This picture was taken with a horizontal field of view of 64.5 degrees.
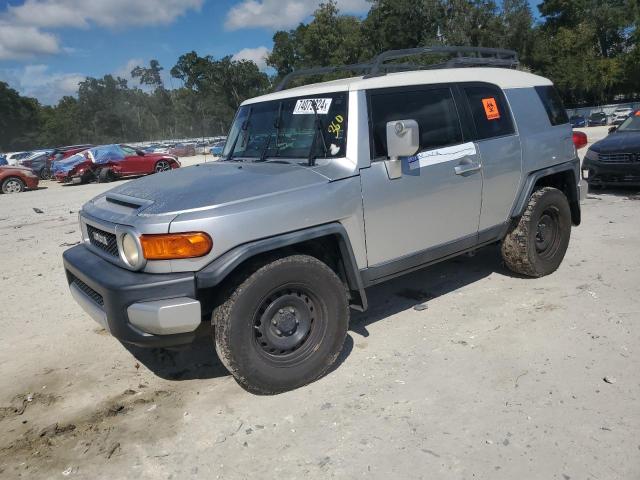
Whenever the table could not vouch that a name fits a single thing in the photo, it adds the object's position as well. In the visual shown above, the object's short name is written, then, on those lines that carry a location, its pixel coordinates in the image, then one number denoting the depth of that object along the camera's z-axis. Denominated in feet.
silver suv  9.71
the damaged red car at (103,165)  65.10
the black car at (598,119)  131.85
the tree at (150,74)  443.24
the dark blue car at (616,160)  28.84
